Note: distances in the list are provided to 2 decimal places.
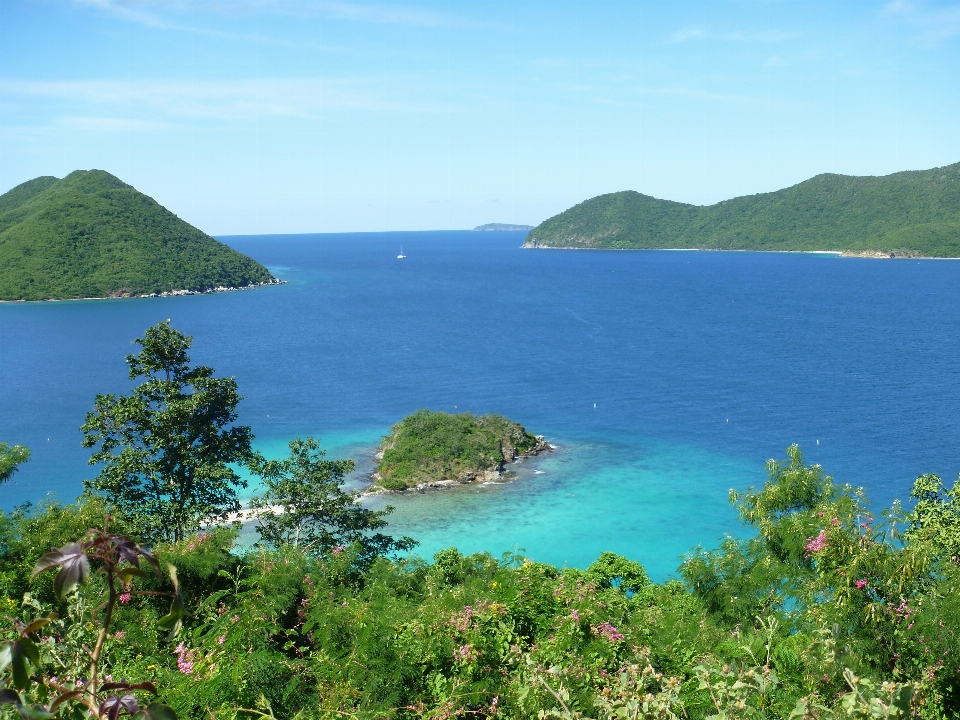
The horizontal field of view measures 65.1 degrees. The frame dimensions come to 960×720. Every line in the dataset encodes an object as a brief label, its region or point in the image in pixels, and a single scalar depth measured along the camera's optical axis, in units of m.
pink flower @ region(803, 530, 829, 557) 11.41
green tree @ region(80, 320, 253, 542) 20.89
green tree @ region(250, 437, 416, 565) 21.48
